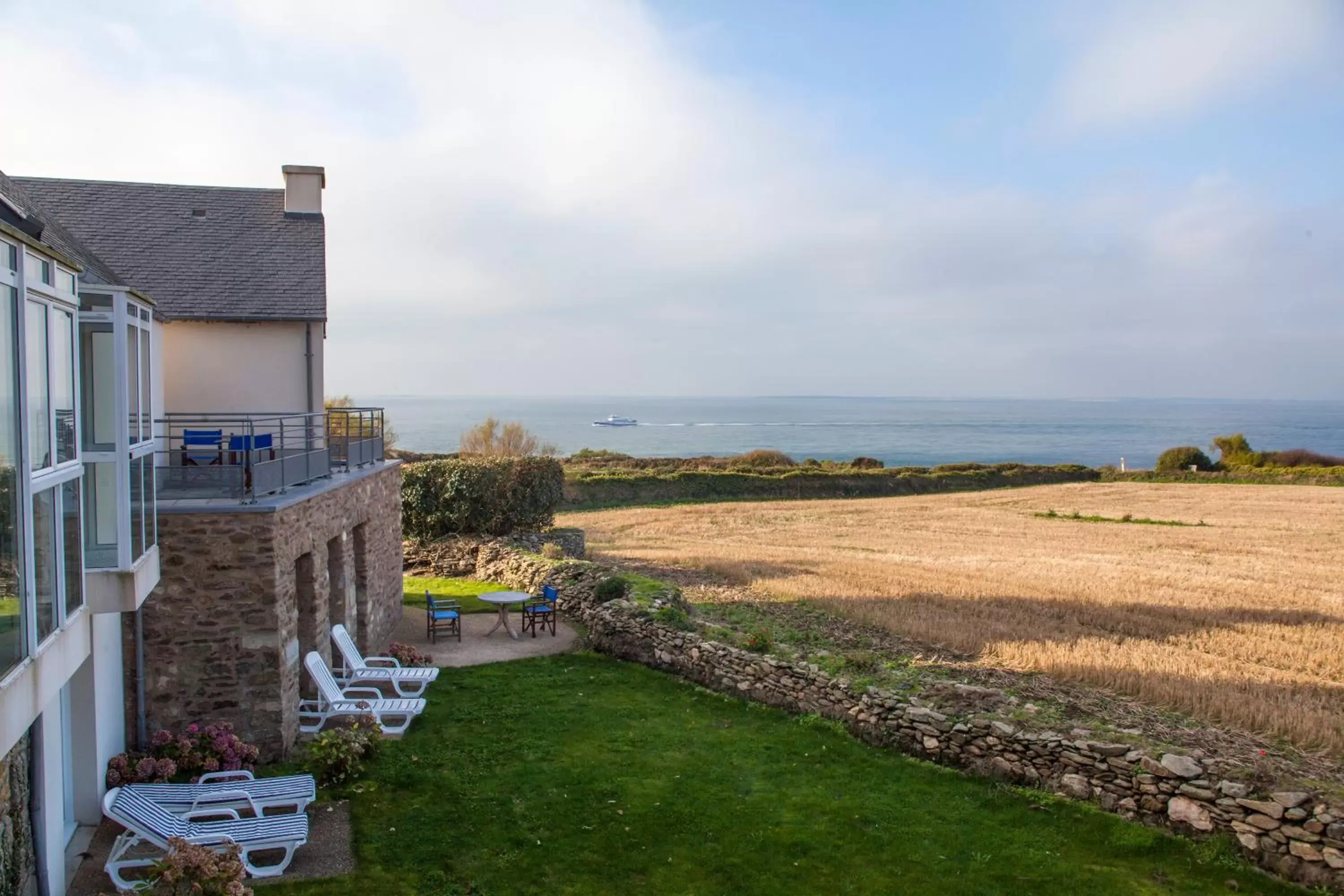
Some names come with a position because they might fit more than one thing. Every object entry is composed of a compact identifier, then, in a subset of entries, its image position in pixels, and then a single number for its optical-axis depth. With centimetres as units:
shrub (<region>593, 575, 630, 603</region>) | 1627
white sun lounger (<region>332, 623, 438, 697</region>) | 1217
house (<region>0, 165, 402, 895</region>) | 574
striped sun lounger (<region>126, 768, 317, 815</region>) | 805
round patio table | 1630
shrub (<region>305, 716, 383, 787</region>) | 947
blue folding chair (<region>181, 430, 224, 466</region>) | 1251
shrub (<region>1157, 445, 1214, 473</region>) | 5891
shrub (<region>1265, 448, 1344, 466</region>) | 6031
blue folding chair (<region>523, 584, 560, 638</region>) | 1650
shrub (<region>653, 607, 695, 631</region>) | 1441
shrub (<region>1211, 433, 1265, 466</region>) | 5994
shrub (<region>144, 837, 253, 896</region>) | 629
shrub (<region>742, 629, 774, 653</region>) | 1297
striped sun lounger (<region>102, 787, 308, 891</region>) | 720
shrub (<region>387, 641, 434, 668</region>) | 1386
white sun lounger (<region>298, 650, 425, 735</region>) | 1070
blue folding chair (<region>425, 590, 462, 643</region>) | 1602
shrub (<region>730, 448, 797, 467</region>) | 6069
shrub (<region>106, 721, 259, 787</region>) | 876
